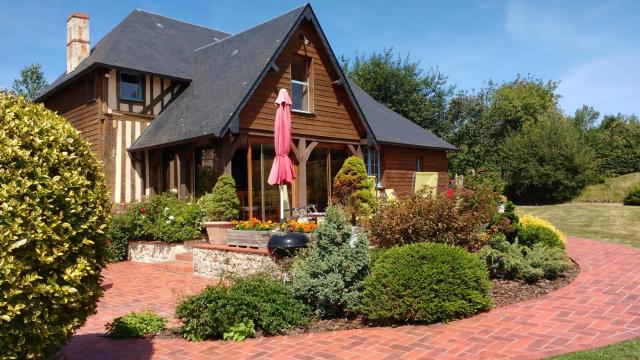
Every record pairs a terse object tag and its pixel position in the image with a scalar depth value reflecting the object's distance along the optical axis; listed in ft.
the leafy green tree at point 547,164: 87.45
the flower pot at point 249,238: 30.12
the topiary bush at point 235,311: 18.81
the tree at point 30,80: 152.46
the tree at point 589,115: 191.07
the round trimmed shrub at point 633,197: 73.65
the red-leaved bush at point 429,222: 25.08
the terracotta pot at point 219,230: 34.86
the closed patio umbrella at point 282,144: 34.19
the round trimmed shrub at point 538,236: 31.55
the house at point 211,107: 43.57
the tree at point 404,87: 107.96
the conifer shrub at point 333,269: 20.72
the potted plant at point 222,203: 38.70
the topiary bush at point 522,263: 25.62
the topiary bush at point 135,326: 19.08
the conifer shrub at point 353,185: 43.06
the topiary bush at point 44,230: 11.14
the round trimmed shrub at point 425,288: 19.42
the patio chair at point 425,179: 61.21
